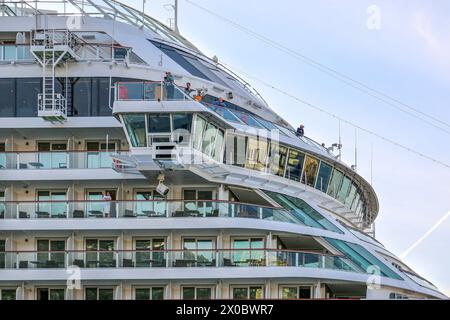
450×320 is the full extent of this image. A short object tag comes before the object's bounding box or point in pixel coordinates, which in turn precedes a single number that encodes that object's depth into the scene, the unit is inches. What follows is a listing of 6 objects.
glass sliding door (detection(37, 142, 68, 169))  1470.2
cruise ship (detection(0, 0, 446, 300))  1418.6
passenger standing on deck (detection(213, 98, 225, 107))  1509.6
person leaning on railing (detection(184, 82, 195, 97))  1444.4
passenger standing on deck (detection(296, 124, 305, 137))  1617.9
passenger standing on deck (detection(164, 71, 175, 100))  1432.1
